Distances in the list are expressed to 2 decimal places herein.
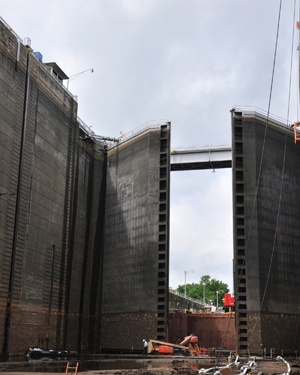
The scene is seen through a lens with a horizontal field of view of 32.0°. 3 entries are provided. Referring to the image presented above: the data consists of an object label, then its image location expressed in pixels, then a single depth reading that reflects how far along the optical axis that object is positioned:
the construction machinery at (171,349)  43.06
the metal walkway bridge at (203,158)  57.06
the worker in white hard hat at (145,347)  43.19
